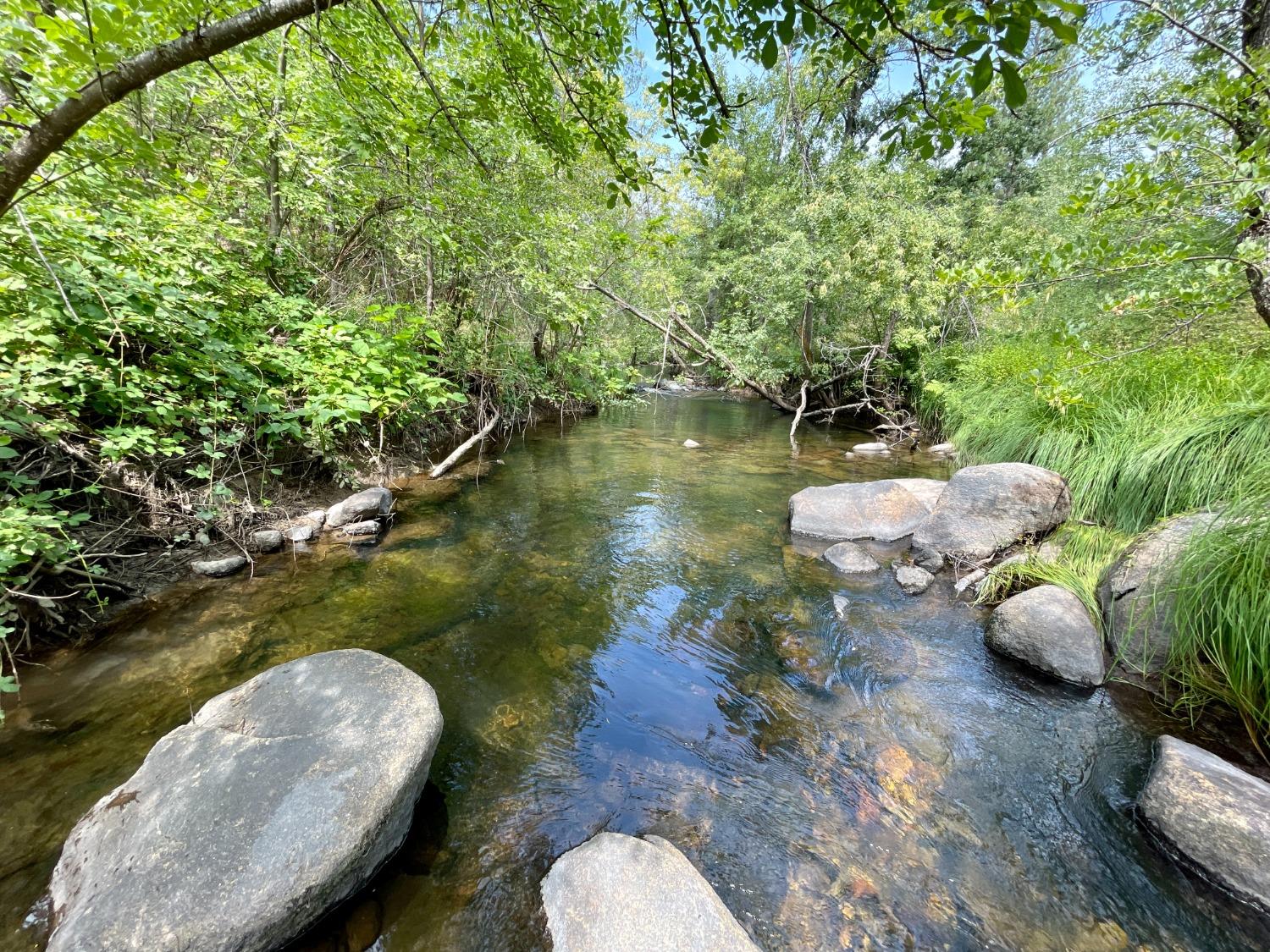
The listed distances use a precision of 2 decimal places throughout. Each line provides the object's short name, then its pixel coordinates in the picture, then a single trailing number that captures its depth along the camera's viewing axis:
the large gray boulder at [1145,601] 3.13
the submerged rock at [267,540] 4.60
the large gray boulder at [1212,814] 2.05
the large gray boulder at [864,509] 5.98
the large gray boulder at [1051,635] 3.34
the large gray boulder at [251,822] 1.63
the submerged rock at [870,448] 10.84
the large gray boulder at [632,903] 1.75
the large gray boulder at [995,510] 4.95
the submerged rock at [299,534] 4.90
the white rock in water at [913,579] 4.71
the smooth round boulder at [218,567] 4.15
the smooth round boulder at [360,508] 5.39
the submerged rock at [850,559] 5.16
